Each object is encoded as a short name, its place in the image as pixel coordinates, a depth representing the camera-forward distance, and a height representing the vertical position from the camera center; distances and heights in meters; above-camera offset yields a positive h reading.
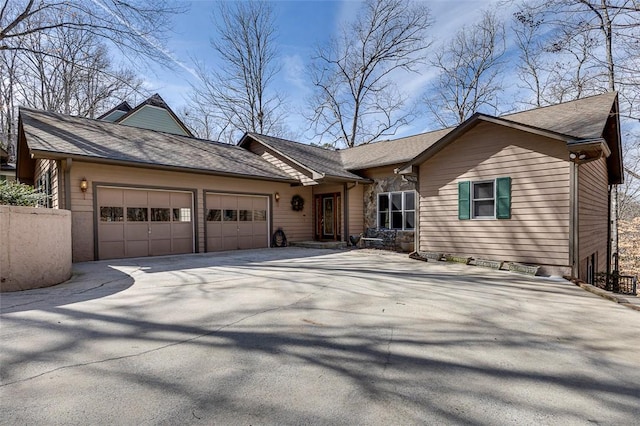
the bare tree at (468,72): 19.20 +8.23
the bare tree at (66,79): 14.08 +7.06
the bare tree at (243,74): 21.39 +8.75
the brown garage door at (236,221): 10.59 -0.54
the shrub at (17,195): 5.43 +0.20
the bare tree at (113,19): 11.12 +6.56
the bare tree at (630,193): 13.75 +0.67
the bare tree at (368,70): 20.33 +9.09
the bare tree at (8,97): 17.30 +6.50
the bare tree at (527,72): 13.62 +6.77
